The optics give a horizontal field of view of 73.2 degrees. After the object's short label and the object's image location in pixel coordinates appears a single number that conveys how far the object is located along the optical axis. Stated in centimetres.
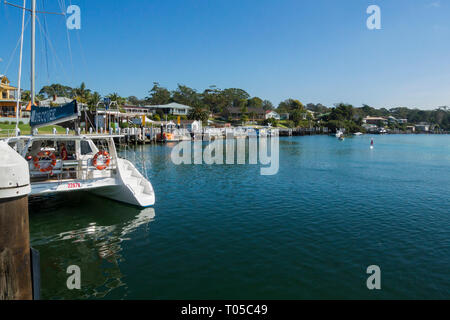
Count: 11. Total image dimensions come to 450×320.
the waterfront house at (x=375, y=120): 17550
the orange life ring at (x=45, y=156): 1343
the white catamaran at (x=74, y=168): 1314
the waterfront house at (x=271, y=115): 13184
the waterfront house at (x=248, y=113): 12638
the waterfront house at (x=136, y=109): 9552
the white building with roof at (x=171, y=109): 10562
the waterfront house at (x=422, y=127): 18062
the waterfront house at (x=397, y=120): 18000
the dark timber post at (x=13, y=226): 435
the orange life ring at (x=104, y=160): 1437
